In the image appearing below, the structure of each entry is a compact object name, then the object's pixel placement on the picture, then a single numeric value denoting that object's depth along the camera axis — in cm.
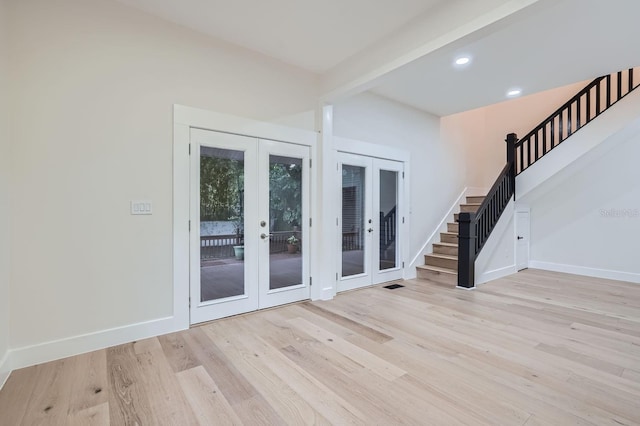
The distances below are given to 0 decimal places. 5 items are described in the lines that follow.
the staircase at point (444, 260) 498
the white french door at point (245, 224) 318
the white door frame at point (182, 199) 299
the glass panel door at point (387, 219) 485
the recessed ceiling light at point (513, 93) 444
